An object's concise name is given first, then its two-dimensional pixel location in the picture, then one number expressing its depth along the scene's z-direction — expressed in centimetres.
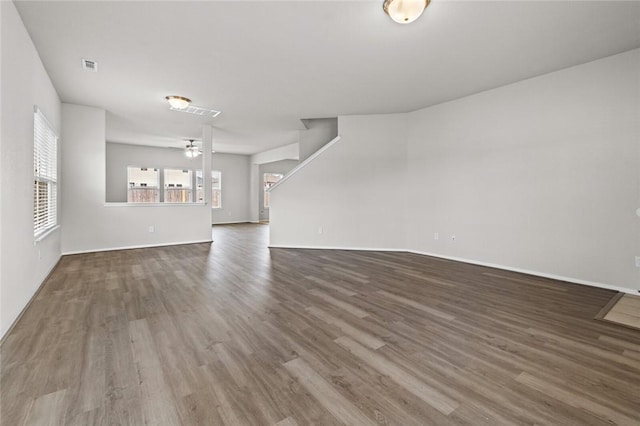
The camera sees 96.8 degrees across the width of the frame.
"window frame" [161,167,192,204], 981
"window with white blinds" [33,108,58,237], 332
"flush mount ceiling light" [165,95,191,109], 456
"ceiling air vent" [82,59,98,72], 337
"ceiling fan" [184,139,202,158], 873
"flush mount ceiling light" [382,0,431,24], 222
